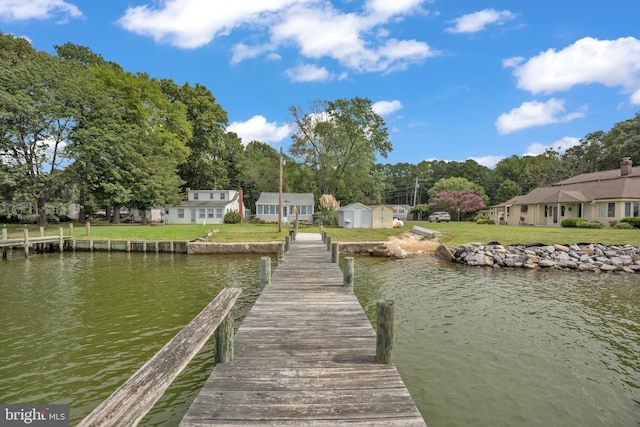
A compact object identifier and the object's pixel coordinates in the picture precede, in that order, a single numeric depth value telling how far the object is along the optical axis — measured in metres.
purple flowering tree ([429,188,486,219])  55.19
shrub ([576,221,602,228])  30.20
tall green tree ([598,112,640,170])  45.62
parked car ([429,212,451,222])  51.15
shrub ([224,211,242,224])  42.34
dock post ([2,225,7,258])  23.32
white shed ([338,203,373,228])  34.84
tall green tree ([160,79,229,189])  49.66
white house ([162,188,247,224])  44.69
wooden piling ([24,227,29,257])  23.63
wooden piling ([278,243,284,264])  14.46
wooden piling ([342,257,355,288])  9.99
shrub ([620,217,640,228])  28.53
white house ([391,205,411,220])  73.81
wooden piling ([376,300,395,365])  4.87
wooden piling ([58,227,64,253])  25.81
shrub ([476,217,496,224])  45.47
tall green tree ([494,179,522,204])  64.56
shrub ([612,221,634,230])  28.42
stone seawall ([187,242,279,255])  24.78
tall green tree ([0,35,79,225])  30.21
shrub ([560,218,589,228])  31.33
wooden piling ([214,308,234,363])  4.85
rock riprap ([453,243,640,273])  18.48
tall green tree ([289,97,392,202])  51.88
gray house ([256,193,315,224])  45.59
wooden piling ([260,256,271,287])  10.05
